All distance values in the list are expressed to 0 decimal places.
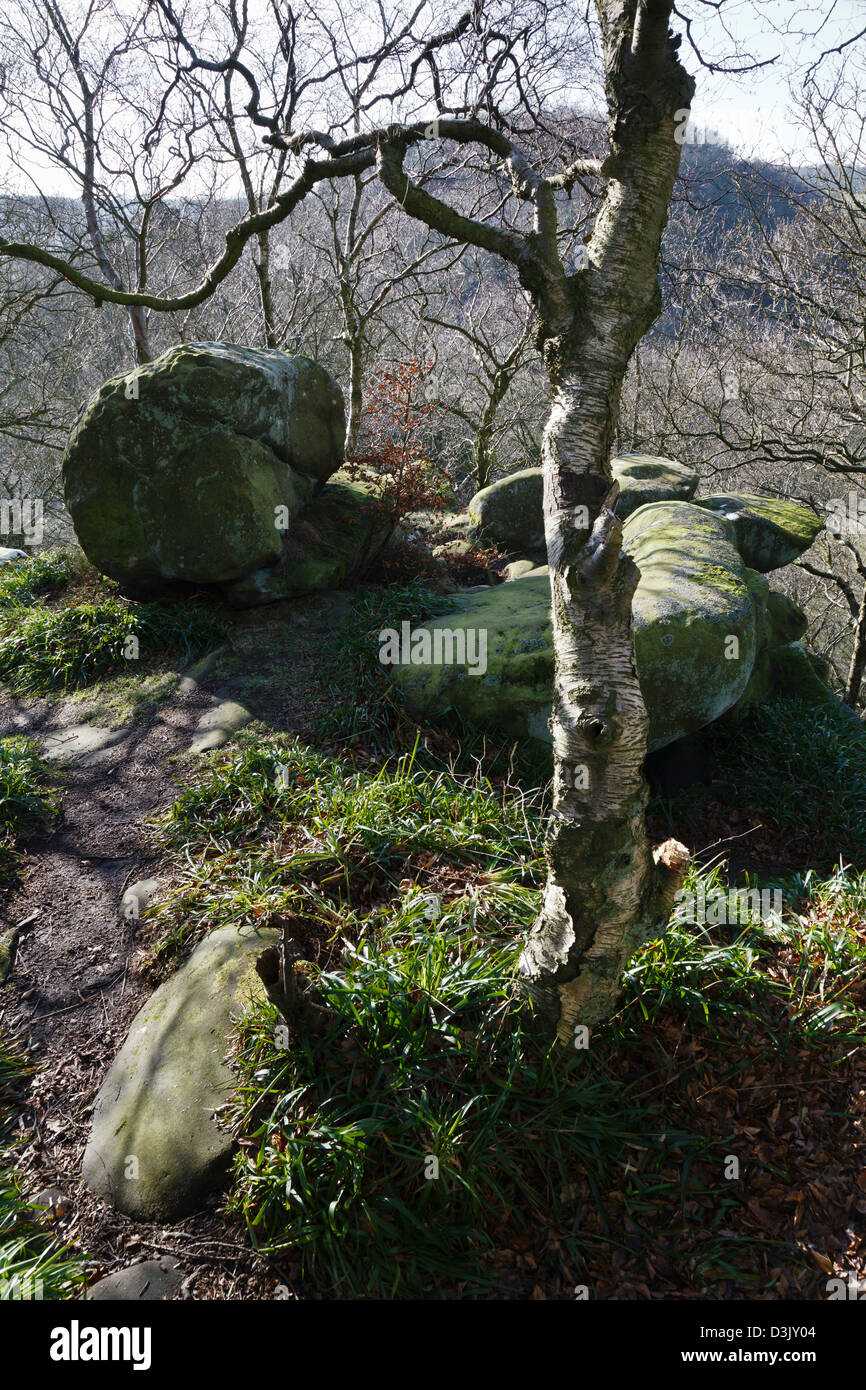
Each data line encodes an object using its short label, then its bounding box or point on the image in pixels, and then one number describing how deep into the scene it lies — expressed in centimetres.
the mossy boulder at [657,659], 527
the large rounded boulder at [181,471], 620
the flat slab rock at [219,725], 530
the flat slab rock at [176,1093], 291
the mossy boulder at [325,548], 670
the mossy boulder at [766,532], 812
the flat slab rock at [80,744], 543
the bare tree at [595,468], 240
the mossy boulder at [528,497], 864
